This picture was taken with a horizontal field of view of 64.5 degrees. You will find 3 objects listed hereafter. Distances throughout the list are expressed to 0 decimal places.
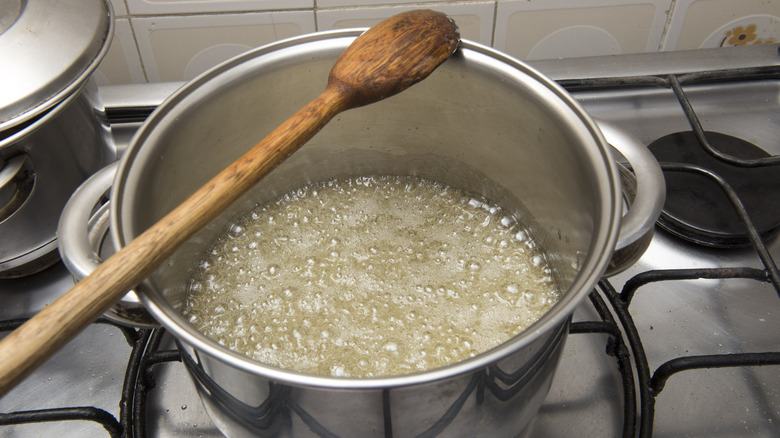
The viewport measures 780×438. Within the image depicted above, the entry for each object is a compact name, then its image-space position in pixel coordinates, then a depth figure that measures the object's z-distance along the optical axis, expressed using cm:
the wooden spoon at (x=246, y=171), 36
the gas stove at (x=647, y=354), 58
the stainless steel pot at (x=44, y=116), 54
